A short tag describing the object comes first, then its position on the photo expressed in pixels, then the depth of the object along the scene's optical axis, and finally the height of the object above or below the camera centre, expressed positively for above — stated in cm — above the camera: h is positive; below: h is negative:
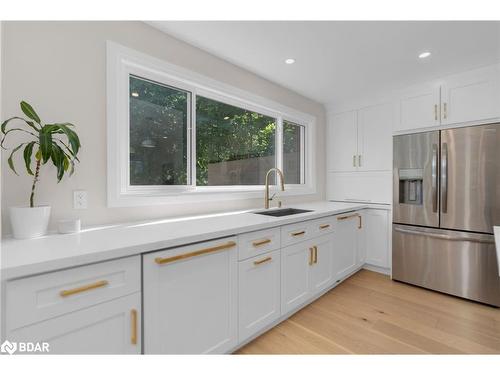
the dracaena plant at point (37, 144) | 118 +22
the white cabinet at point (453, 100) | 225 +90
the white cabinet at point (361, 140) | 298 +63
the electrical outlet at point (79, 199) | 147 -8
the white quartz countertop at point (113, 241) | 89 -27
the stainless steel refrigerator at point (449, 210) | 219 -23
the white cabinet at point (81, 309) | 85 -48
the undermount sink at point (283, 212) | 241 -26
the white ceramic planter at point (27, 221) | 119 -18
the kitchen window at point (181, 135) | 168 +48
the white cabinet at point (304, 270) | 191 -74
